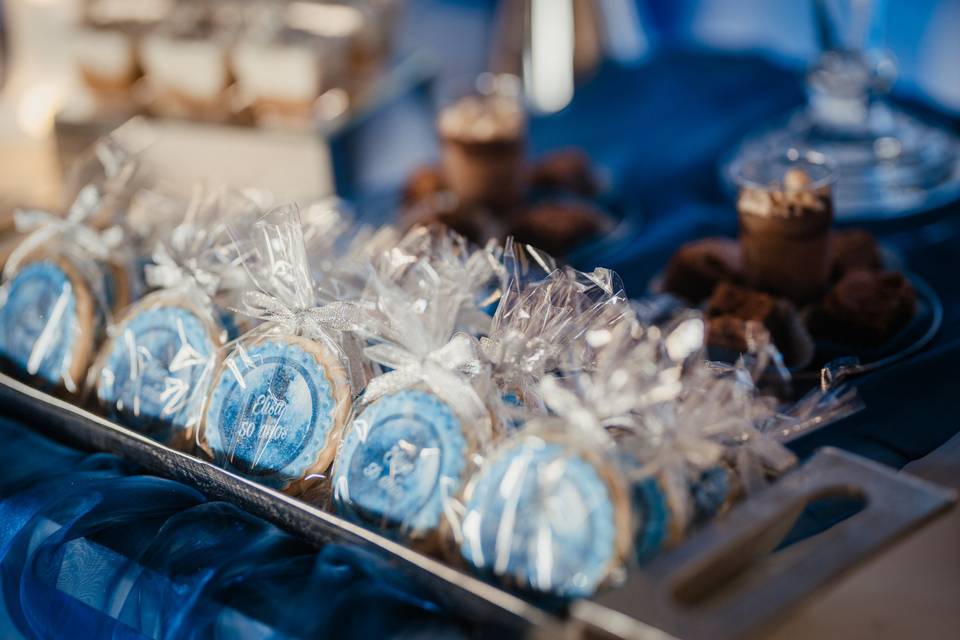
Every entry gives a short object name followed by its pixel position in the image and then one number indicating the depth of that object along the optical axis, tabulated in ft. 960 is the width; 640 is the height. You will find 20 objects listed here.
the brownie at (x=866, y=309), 4.13
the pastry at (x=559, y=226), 4.74
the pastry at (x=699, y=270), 4.38
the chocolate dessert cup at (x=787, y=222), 4.19
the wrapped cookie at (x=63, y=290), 4.08
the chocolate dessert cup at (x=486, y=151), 4.95
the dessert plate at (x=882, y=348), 4.01
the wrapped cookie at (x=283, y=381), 3.78
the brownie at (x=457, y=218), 4.80
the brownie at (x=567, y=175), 5.09
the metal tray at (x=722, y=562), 3.35
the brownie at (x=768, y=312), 4.14
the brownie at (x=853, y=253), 4.38
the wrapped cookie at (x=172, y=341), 3.93
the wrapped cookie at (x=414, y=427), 3.63
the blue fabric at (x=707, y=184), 4.03
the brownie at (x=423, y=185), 5.10
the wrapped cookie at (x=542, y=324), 3.76
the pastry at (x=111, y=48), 5.65
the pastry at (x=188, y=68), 5.48
